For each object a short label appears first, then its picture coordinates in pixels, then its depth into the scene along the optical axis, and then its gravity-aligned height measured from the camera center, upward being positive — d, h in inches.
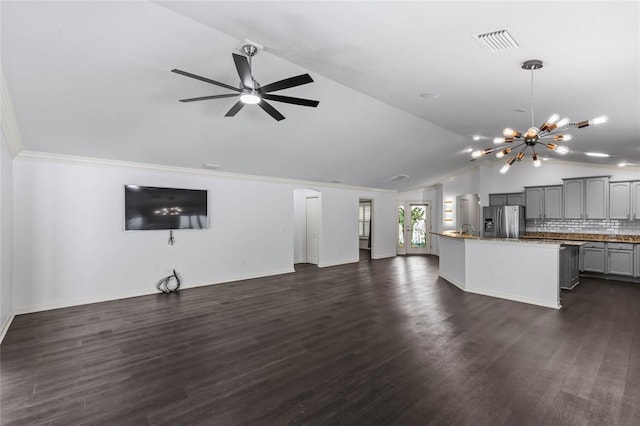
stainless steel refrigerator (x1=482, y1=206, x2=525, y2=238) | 341.7 -10.9
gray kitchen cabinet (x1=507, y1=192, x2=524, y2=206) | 353.7 +14.4
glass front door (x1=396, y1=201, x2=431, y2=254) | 493.4 -19.9
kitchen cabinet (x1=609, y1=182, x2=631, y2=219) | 286.2 +10.3
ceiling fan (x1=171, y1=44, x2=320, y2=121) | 106.4 +45.6
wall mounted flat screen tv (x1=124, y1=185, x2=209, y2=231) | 228.8 +3.7
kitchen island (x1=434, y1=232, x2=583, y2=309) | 204.1 -39.3
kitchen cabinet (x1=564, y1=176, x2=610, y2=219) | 296.5 +13.3
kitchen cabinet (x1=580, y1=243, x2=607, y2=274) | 294.2 -42.9
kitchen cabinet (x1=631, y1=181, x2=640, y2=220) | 282.2 +10.1
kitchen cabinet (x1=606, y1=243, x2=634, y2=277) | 280.4 -42.0
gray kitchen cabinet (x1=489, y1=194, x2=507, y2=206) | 367.9 +14.5
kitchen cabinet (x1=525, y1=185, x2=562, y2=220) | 326.3 +10.1
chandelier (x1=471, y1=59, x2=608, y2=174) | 117.7 +35.3
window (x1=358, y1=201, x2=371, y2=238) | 532.1 -14.4
